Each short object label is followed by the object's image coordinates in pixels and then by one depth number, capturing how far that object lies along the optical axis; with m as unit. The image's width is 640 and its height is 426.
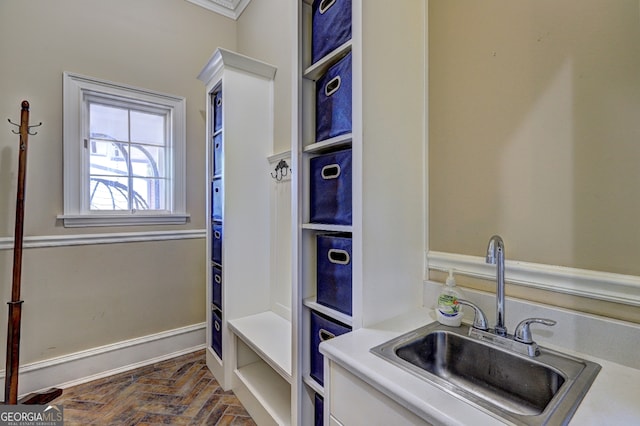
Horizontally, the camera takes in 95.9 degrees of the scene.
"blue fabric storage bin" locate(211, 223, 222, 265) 2.21
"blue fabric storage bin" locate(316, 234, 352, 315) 1.16
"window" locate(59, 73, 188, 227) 2.20
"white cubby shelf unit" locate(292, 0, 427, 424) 1.09
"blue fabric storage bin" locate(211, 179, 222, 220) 2.19
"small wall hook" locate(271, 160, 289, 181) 2.14
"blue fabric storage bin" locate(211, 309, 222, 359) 2.24
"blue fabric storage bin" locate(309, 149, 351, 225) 1.16
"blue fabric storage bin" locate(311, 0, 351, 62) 1.16
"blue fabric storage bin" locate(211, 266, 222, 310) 2.22
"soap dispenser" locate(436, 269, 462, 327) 1.11
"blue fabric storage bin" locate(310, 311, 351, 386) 1.23
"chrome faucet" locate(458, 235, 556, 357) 0.91
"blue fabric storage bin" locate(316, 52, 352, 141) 1.15
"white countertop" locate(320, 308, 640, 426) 0.64
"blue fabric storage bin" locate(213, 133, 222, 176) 2.21
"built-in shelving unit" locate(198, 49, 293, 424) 2.08
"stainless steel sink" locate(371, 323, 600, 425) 0.68
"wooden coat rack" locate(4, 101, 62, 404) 1.74
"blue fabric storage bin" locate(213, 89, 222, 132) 2.22
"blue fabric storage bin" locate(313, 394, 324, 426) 1.31
